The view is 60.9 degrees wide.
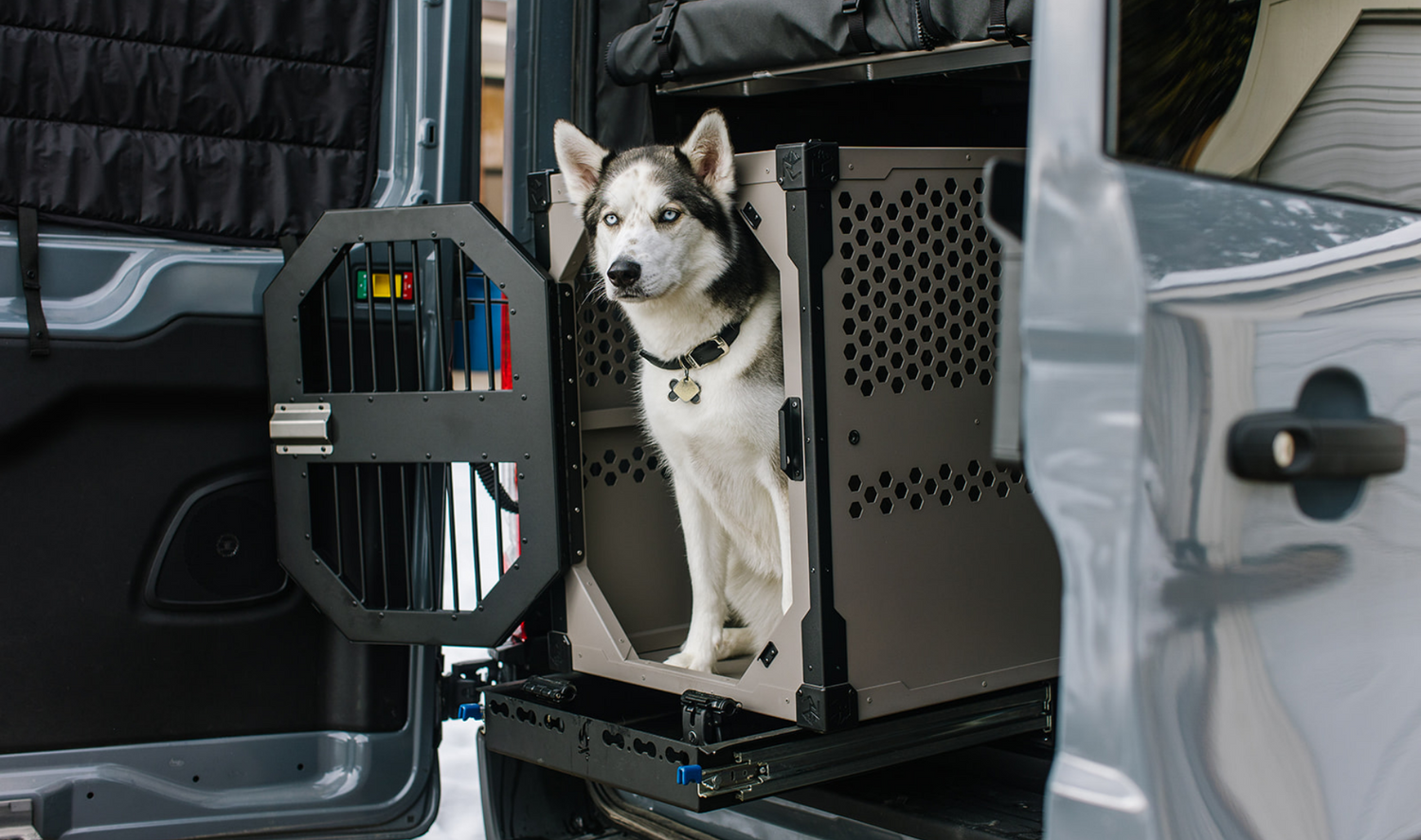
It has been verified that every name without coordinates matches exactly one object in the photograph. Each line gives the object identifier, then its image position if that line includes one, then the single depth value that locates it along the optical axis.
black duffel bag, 2.10
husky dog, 2.50
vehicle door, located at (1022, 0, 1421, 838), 1.13
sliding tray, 2.08
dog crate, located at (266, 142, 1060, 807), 2.16
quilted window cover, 2.38
